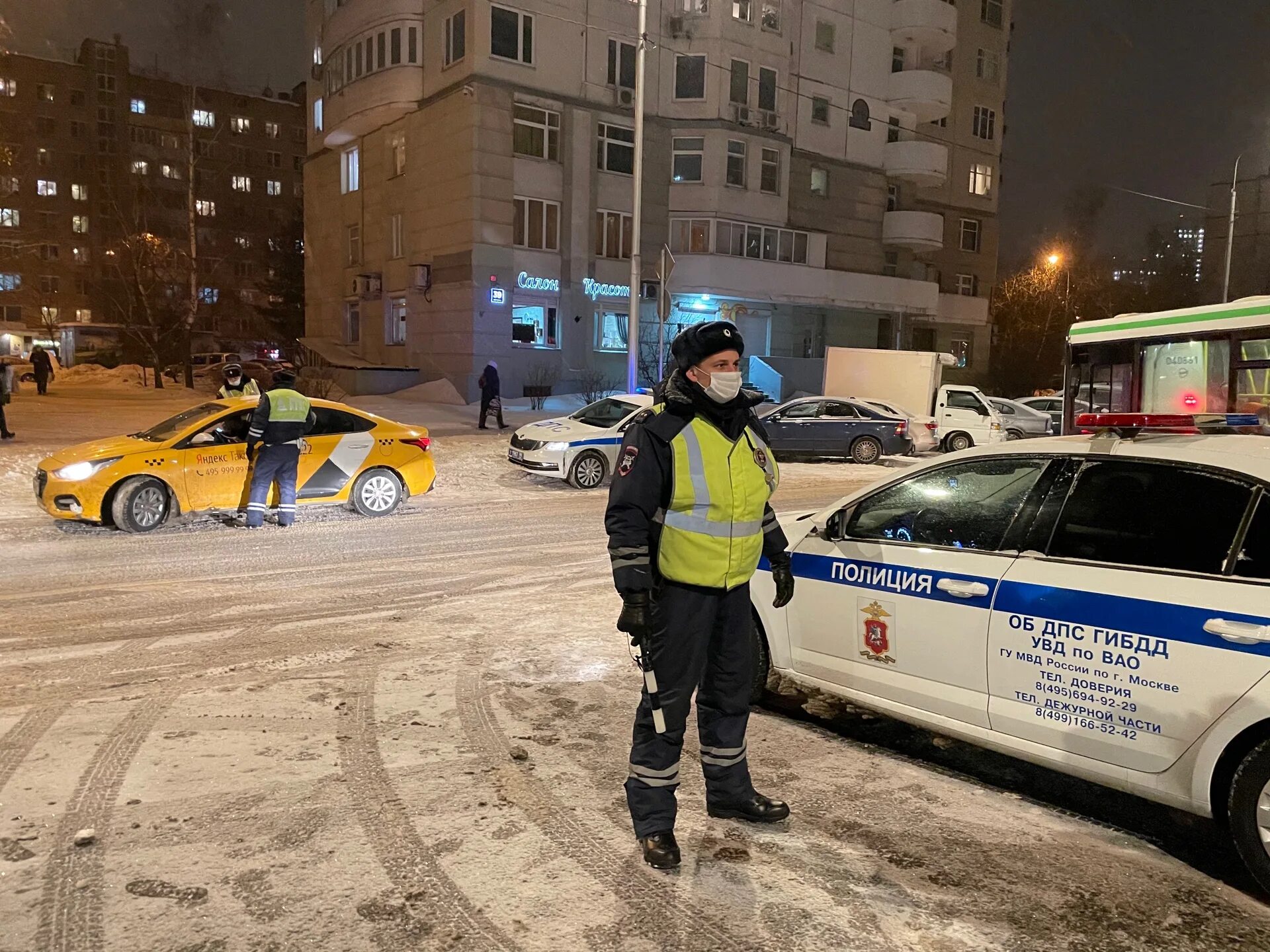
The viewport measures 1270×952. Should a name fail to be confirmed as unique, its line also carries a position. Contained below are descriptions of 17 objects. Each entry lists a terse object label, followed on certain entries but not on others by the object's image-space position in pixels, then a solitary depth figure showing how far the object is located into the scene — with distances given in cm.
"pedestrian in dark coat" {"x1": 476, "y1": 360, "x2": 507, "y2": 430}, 2164
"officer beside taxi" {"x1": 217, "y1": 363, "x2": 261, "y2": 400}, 1191
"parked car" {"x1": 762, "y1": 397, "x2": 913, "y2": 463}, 1909
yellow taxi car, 953
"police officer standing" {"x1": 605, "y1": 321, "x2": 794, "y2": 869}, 335
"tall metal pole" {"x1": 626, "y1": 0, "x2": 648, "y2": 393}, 2130
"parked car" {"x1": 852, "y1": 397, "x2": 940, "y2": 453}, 1964
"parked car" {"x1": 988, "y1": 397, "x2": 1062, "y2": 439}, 2272
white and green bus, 1096
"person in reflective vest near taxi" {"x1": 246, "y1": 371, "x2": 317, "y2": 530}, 988
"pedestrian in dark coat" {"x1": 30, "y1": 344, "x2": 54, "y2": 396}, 3017
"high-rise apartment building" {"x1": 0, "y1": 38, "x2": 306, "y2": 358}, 7325
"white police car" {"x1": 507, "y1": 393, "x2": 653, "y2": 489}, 1396
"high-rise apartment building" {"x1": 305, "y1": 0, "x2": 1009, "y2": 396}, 3025
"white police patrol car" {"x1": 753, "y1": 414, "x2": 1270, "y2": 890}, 322
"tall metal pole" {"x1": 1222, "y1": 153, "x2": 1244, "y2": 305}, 3272
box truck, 2134
